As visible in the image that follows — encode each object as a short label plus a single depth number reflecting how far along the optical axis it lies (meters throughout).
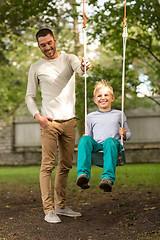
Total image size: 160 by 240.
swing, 3.78
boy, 3.58
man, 4.16
